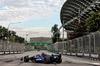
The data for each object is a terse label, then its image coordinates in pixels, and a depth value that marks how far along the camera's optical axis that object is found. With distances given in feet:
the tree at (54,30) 480.64
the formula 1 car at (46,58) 54.24
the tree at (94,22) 146.95
